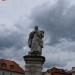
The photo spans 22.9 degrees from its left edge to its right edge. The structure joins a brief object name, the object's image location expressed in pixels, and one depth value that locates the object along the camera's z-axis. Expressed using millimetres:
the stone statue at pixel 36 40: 11014
